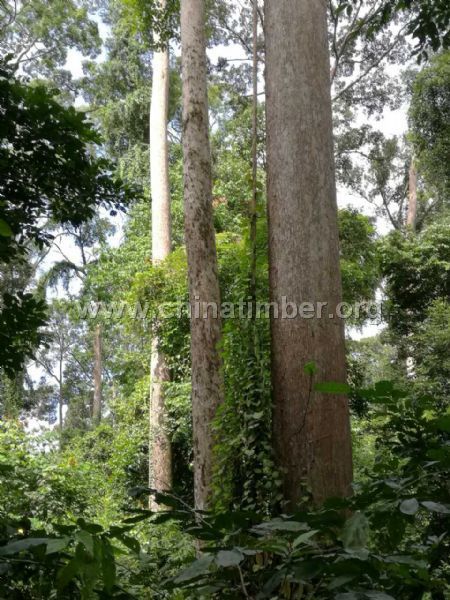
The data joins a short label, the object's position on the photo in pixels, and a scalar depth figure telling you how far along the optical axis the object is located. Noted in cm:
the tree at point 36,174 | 327
